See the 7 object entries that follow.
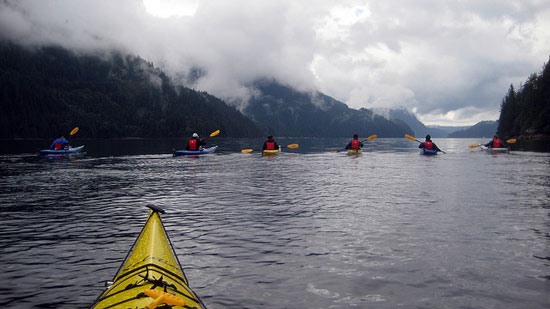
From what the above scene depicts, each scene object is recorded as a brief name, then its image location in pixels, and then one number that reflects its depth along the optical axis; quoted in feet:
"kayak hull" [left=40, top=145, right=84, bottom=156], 158.10
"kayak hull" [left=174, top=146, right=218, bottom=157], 164.91
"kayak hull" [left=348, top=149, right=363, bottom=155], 182.22
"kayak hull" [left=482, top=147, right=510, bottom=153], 193.88
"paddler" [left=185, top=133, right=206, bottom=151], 167.72
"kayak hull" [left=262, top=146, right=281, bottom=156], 169.99
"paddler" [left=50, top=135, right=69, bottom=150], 162.71
